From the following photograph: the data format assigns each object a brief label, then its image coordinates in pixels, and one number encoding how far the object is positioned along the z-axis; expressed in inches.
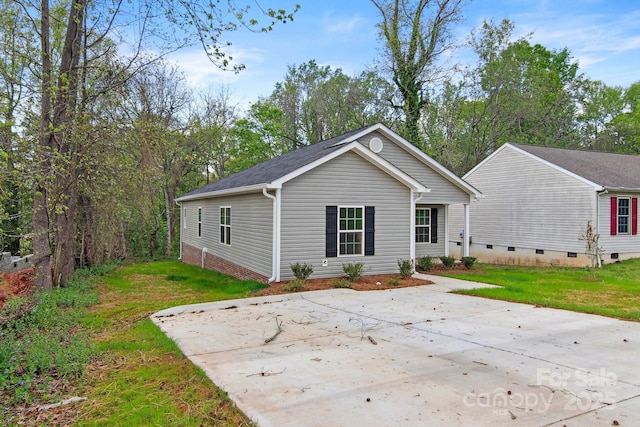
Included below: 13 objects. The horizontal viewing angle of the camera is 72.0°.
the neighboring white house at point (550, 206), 653.9
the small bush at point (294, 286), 395.9
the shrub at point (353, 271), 441.7
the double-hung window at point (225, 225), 575.7
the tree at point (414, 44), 991.0
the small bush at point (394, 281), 435.6
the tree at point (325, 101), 1103.0
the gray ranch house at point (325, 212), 436.5
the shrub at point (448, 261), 577.6
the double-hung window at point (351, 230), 466.9
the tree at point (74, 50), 273.3
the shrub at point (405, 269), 471.5
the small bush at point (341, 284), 417.1
